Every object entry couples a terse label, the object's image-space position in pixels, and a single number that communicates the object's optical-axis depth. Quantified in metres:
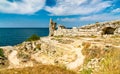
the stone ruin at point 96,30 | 16.74
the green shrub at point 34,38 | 20.92
